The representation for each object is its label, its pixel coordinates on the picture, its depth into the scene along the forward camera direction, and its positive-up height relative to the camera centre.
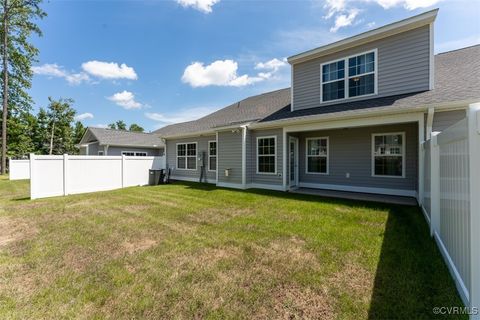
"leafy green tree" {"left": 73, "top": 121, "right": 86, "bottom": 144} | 37.67 +5.22
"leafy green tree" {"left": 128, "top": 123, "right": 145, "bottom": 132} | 58.00 +8.63
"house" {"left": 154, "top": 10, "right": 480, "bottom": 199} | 6.82 +1.46
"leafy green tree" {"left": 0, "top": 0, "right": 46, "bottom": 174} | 20.37 +11.38
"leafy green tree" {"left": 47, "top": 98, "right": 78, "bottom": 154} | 31.77 +5.02
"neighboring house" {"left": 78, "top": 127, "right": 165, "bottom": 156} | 18.03 +1.40
